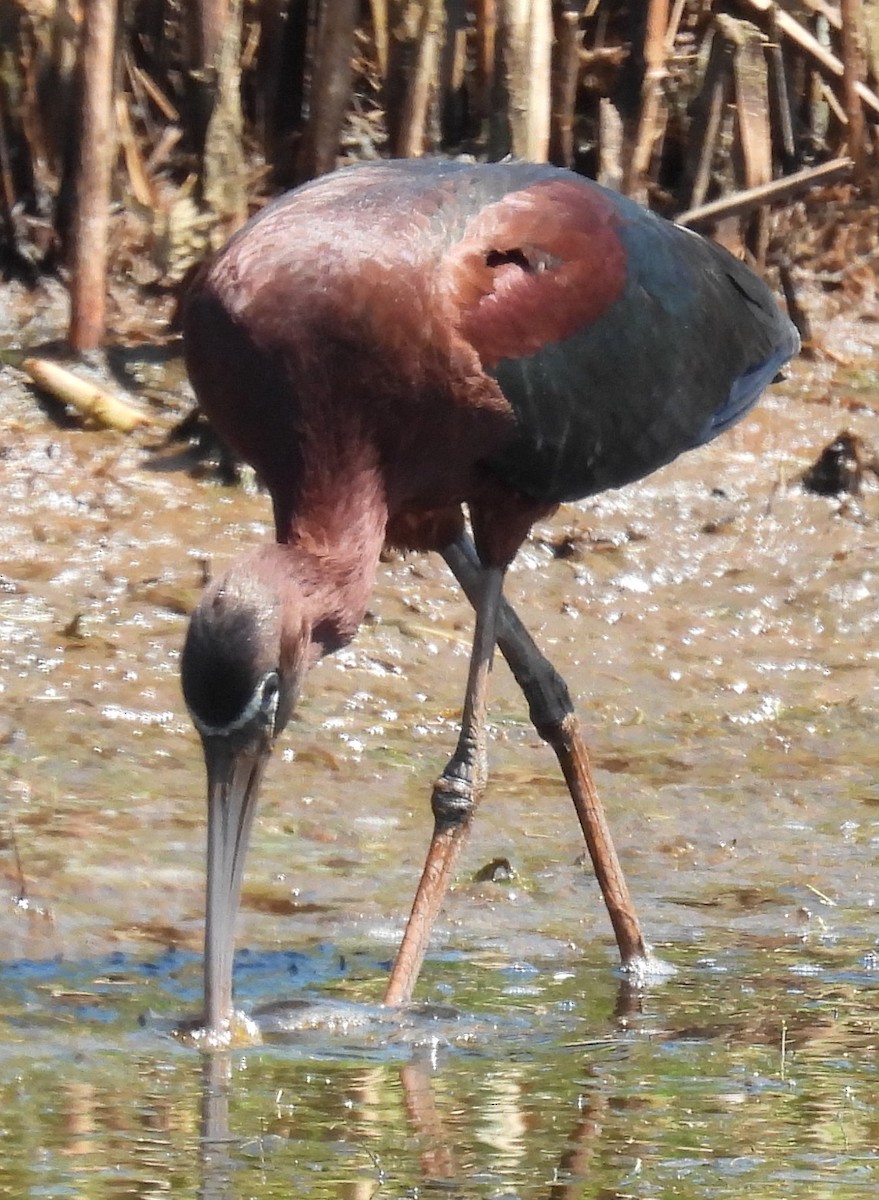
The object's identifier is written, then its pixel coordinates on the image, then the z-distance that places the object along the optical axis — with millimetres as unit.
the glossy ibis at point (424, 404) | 9352
